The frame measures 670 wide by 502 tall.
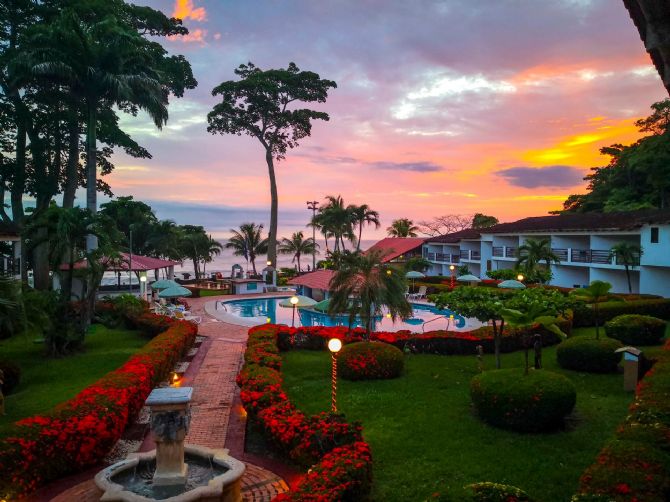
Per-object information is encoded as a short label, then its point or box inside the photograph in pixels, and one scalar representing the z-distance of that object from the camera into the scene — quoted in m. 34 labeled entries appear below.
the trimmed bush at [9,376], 14.04
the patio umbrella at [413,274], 36.94
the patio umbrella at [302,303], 23.25
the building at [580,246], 31.19
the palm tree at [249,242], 62.97
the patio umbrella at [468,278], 36.88
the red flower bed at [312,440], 7.14
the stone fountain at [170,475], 7.54
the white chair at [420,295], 37.97
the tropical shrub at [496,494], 5.86
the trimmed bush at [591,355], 15.77
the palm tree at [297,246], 67.31
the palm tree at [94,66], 26.14
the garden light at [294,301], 22.20
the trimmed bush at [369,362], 15.66
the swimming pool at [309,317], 28.76
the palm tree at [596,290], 16.80
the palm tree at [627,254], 30.66
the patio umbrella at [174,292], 26.36
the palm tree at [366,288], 16.91
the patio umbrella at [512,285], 28.45
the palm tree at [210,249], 60.34
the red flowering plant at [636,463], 5.80
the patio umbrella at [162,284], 28.77
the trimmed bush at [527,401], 10.67
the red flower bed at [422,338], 19.77
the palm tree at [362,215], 59.44
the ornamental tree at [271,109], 48.97
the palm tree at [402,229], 74.44
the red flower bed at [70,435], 8.18
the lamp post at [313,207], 63.32
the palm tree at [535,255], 35.06
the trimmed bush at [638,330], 19.23
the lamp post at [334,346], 10.77
